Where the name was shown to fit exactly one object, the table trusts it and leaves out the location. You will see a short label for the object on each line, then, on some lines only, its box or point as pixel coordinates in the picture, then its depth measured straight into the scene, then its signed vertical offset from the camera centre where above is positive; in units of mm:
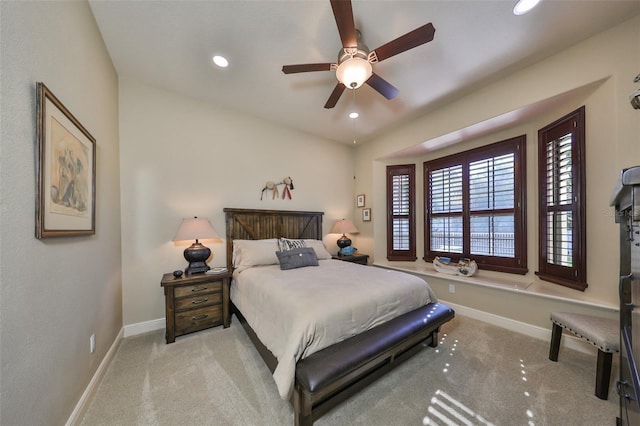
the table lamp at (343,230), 4048 -330
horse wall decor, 3523 +420
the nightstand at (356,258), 3867 -833
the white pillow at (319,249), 3371 -576
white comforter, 1428 -749
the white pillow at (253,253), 2816 -538
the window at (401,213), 4156 -16
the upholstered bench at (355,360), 1276 -983
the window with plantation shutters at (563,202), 2209 +106
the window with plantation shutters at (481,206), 2945 +85
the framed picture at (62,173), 1112 +256
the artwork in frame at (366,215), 4328 -55
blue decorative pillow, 2740 -597
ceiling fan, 1479 +1265
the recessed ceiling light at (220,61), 2213 +1596
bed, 1337 -875
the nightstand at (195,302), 2330 -1027
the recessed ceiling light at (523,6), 1608 +1578
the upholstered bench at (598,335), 1541 -957
